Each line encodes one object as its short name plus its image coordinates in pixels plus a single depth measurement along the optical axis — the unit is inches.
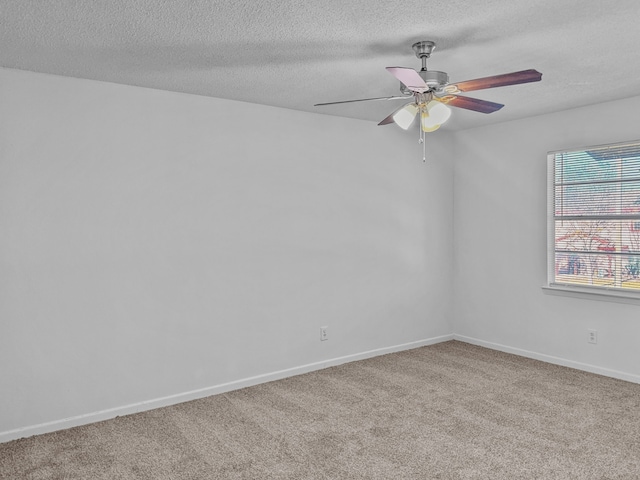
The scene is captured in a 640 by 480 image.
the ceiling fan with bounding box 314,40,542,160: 96.0
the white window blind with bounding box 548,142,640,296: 159.6
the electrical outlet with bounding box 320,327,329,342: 174.9
